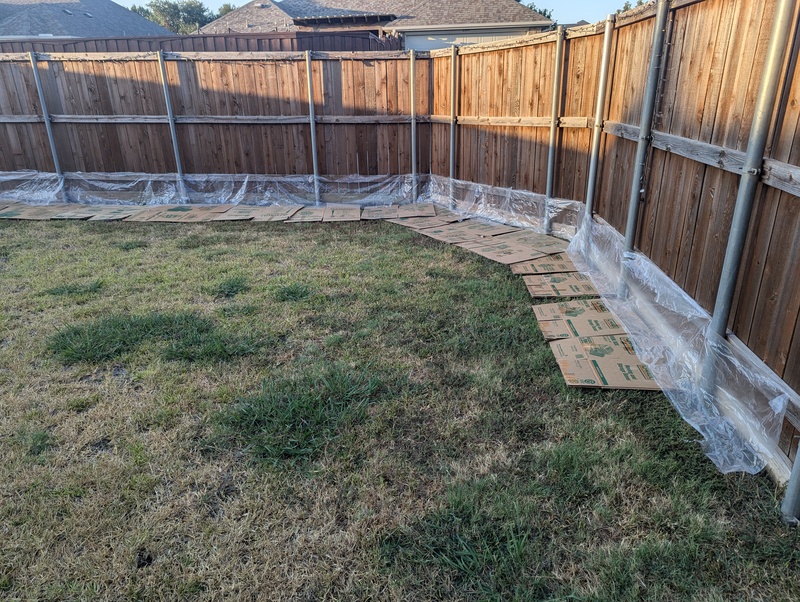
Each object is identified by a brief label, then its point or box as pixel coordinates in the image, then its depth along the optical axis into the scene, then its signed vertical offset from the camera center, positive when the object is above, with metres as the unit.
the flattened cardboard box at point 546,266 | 5.23 -1.66
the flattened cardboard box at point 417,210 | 7.82 -1.70
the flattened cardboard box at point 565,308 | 4.19 -1.64
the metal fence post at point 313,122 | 8.13 -0.47
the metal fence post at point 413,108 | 8.02 -0.30
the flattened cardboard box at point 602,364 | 3.23 -1.65
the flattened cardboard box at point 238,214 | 7.82 -1.70
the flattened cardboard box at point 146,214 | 7.84 -1.68
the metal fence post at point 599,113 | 5.00 -0.27
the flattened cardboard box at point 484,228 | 6.73 -1.70
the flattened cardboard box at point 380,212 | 7.78 -1.70
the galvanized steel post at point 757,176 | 2.23 -0.40
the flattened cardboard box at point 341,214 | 7.66 -1.70
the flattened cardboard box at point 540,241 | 5.93 -1.67
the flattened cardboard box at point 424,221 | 7.22 -1.71
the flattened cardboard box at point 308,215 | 7.66 -1.70
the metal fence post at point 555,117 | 5.88 -0.35
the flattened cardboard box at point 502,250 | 5.66 -1.67
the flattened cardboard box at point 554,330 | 3.82 -1.64
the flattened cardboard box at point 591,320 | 3.88 -1.64
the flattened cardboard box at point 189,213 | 7.83 -1.69
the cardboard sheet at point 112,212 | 7.90 -1.69
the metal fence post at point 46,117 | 8.44 -0.34
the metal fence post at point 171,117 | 8.30 -0.37
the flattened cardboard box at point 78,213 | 7.96 -1.67
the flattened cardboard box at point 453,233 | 6.52 -1.70
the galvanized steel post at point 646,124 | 3.67 -0.28
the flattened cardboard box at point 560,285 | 4.64 -1.65
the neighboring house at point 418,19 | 19.39 +2.33
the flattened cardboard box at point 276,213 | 7.80 -1.70
